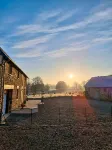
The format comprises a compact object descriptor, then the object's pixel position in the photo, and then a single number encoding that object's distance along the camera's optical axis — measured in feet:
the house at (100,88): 76.20
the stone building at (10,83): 28.79
